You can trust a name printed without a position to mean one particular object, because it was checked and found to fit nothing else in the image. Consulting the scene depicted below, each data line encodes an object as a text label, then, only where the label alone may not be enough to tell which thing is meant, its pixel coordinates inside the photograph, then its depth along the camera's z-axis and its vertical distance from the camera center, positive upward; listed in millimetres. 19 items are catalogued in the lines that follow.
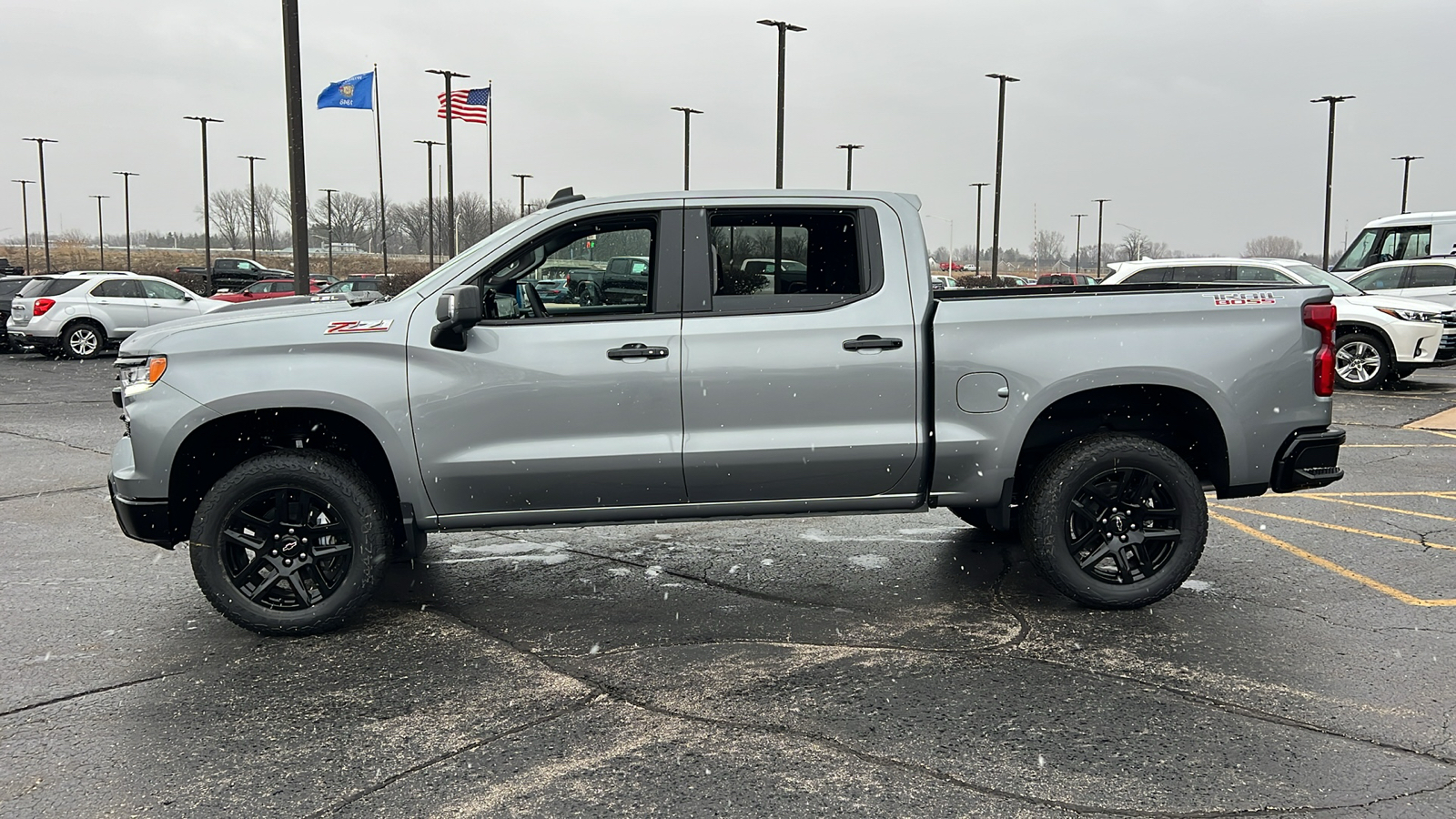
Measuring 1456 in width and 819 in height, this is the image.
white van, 22281 +1126
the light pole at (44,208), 65312 +4290
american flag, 32312 +5304
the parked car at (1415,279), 16344 +219
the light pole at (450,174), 36881 +3816
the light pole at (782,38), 29953 +6897
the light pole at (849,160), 54469 +6492
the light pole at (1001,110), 37500 +6258
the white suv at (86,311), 19734 -621
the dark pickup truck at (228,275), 47125 +218
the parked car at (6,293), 21266 -328
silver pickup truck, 4684 -519
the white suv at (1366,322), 14148 -375
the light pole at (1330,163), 39375 +4837
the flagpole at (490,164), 43028 +4951
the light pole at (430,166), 51919 +5772
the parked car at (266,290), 29538 -308
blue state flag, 20375 +3520
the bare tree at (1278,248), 126788 +5572
